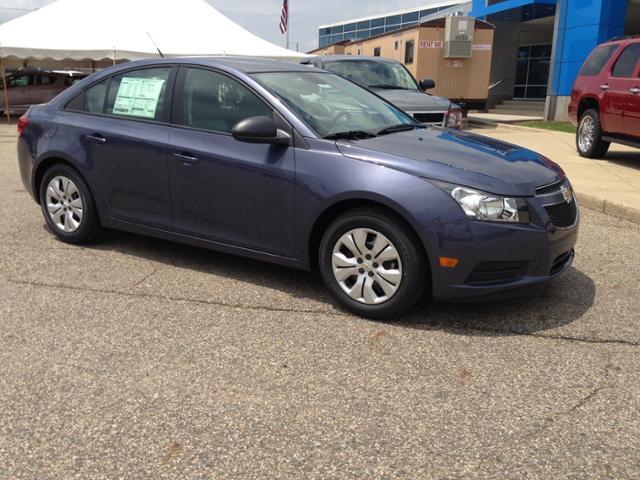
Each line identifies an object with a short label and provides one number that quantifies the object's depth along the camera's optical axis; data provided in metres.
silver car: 9.95
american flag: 30.30
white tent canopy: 18.86
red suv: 9.07
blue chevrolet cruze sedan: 3.69
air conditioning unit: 20.38
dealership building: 17.59
